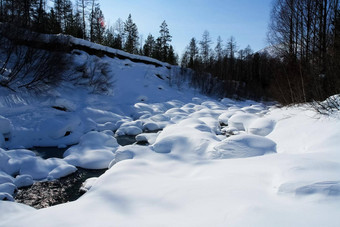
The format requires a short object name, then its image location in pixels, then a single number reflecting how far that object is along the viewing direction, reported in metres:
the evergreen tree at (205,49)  38.00
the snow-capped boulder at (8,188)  3.66
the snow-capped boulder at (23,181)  4.07
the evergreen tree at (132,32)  33.89
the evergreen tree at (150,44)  35.69
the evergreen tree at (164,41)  35.31
